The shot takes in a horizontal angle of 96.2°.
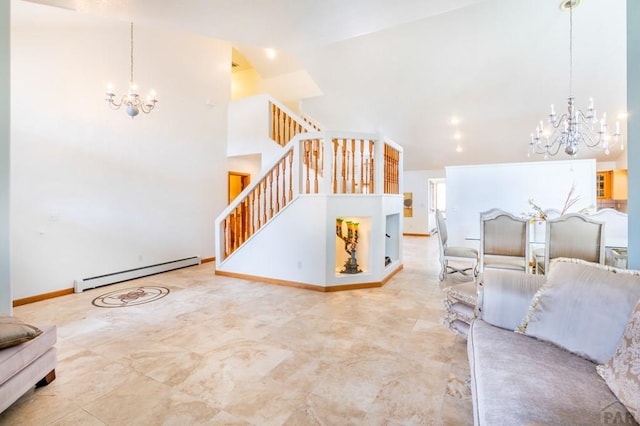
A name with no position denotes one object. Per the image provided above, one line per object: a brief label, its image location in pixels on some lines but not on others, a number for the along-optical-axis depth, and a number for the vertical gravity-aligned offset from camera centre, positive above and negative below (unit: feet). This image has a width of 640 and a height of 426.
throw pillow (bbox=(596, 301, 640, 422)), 3.54 -2.12
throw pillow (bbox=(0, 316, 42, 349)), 5.32 -2.36
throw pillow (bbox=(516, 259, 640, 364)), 4.42 -1.62
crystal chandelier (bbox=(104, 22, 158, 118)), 12.78 +5.39
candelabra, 14.90 -1.57
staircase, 13.55 -0.23
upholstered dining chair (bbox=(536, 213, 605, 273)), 10.45 -0.97
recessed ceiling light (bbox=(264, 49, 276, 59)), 24.06 +13.27
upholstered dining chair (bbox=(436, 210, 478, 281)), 15.02 -2.19
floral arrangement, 12.60 -0.19
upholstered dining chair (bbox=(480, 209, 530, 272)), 12.23 -1.29
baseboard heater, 13.64 -3.44
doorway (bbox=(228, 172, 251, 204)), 23.57 +2.46
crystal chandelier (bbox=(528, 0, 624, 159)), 13.45 +5.61
